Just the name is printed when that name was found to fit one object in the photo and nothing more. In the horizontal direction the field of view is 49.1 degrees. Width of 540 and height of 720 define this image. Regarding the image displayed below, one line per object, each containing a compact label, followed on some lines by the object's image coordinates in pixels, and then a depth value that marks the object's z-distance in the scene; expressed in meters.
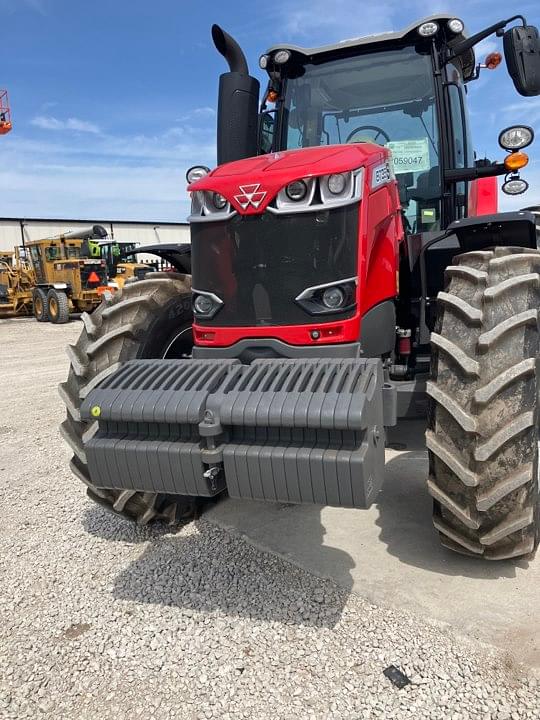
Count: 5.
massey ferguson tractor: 2.13
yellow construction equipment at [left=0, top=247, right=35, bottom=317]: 18.72
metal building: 30.58
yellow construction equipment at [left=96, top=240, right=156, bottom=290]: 18.23
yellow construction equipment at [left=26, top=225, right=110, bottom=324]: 16.92
